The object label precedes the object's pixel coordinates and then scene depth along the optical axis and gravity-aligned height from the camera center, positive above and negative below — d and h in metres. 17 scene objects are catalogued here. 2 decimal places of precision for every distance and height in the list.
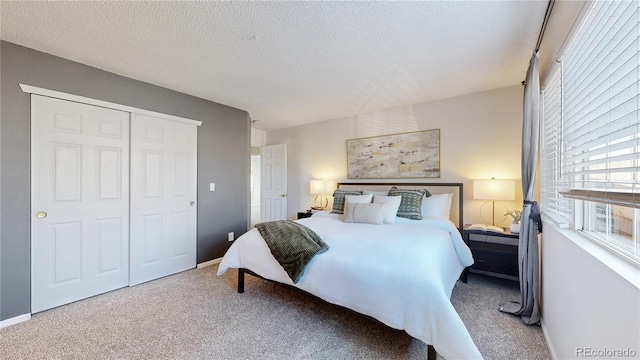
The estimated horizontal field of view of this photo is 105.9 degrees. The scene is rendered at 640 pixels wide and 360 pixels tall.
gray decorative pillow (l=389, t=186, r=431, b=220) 3.09 -0.31
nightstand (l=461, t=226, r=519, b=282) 2.61 -0.81
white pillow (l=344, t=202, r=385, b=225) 2.88 -0.41
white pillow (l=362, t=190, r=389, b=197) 3.53 -0.20
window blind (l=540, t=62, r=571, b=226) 1.69 +0.20
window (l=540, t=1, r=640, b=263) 0.85 +0.27
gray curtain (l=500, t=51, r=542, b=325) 1.93 -0.31
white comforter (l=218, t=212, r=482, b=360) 1.38 -0.69
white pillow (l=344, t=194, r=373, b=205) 3.29 -0.26
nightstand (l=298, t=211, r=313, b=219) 4.39 -0.65
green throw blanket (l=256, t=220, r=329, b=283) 1.98 -0.58
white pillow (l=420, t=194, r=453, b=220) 3.17 -0.35
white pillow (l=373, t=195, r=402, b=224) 2.90 -0.32
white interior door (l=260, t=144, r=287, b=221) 5.09 -0.06
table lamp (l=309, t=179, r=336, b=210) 4.39 -0.18
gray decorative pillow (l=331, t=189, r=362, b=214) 3.63 -0.31
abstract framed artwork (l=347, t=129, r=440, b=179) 3.57 +0.38
